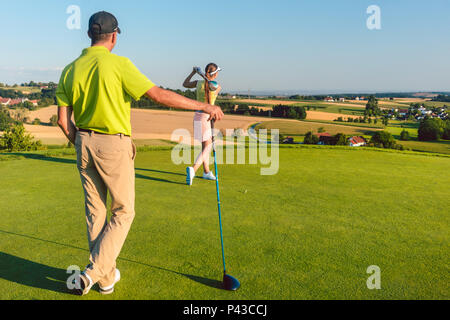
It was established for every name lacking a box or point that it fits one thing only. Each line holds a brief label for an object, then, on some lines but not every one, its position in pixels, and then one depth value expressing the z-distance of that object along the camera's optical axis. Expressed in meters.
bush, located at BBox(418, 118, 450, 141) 13.48
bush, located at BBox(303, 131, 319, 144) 11.35
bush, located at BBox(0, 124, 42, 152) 13.23
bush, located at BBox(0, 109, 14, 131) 24.05
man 2.48
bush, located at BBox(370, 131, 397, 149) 11.34
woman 6.09
